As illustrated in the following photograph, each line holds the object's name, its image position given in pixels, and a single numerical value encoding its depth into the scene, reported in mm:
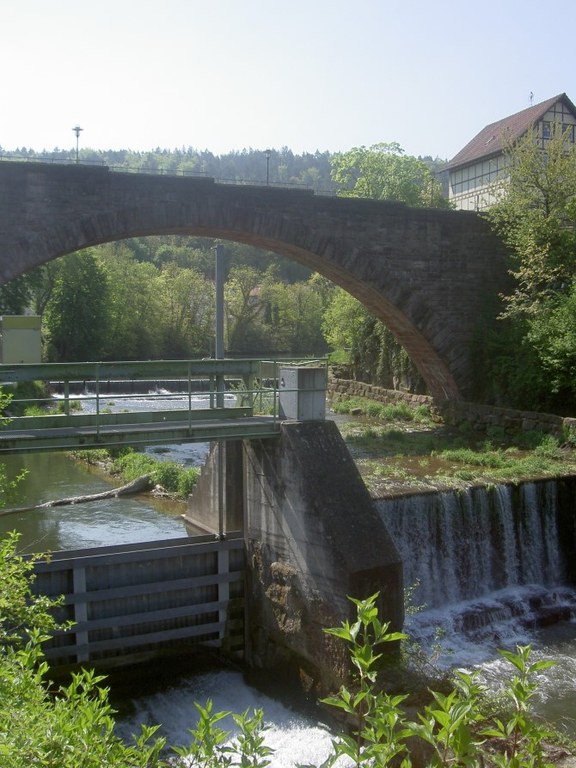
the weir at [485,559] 12367
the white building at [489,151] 37688
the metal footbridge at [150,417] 9719
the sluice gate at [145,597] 10312
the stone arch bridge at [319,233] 17312
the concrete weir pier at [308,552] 9883
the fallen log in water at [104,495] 15212
